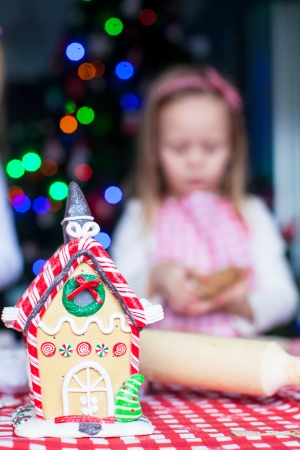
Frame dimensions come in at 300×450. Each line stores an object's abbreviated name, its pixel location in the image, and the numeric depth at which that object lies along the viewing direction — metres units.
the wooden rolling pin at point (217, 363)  0.73
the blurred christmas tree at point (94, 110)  2.73
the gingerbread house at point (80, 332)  0.66
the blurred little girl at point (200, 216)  1.19
